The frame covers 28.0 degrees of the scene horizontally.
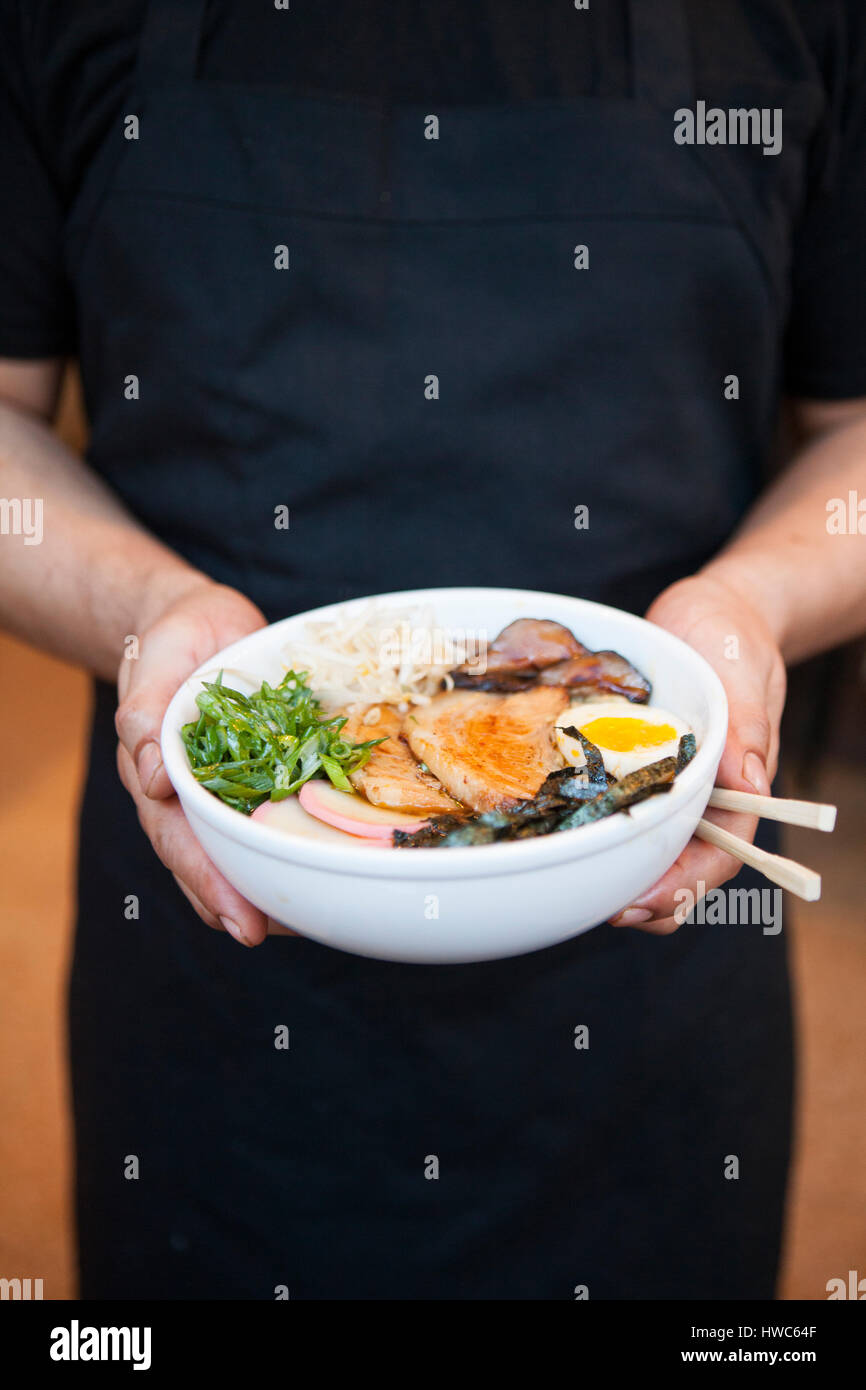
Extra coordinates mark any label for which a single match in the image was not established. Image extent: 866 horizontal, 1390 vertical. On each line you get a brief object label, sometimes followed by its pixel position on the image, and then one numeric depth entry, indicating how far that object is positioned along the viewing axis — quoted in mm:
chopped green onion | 551
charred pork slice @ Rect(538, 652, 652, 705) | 600
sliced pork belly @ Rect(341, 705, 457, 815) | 559
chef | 635
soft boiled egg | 566
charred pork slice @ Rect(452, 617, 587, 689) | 616
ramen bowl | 490
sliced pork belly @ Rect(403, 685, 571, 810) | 564
